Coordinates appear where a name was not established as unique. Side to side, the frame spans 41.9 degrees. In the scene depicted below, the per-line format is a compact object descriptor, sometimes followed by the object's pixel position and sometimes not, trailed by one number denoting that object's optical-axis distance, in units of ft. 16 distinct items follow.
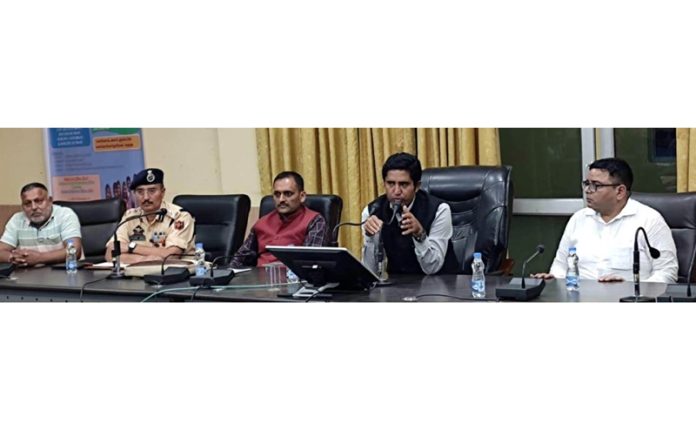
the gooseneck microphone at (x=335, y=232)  13.03
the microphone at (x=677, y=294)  9.18
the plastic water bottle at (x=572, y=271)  10.43
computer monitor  10.41
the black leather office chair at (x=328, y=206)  14.48
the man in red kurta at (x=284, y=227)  14.01
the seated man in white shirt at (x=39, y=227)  15.94
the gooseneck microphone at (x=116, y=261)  12.77
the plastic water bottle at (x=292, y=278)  11.73
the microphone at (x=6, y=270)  13.51
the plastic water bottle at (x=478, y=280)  10.23
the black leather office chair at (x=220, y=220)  15.16
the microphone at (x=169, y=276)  11.89
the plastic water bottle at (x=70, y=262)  13.73
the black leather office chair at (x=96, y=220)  17.08
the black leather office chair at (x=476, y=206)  12.92
